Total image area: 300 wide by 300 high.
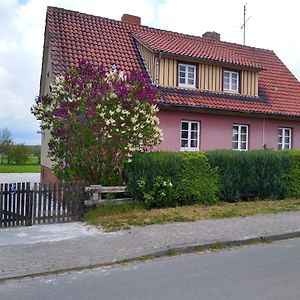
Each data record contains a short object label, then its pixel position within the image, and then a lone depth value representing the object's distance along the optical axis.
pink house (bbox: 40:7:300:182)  16.66
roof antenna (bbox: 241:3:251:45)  30.20
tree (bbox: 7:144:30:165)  46.19
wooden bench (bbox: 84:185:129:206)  10.19
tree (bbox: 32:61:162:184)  10.33
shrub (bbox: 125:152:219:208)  10.95
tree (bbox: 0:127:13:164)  45.62
